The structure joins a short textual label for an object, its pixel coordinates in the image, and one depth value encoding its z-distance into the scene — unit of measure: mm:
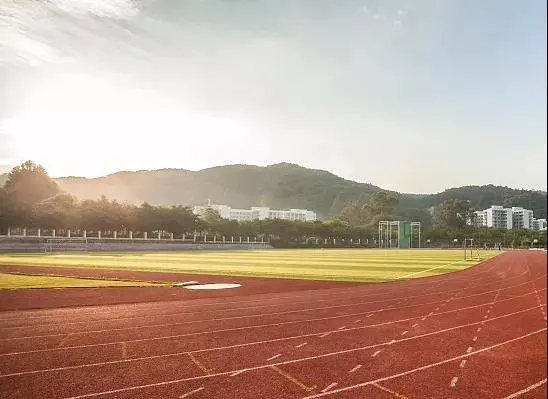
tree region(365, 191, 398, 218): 188125
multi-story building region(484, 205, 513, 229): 185262
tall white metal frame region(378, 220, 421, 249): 128500
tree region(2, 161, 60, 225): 60559
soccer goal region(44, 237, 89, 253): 64194
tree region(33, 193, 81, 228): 68369
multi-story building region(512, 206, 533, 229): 156925
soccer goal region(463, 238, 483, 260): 129275
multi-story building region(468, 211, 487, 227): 186775
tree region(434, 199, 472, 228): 180250
